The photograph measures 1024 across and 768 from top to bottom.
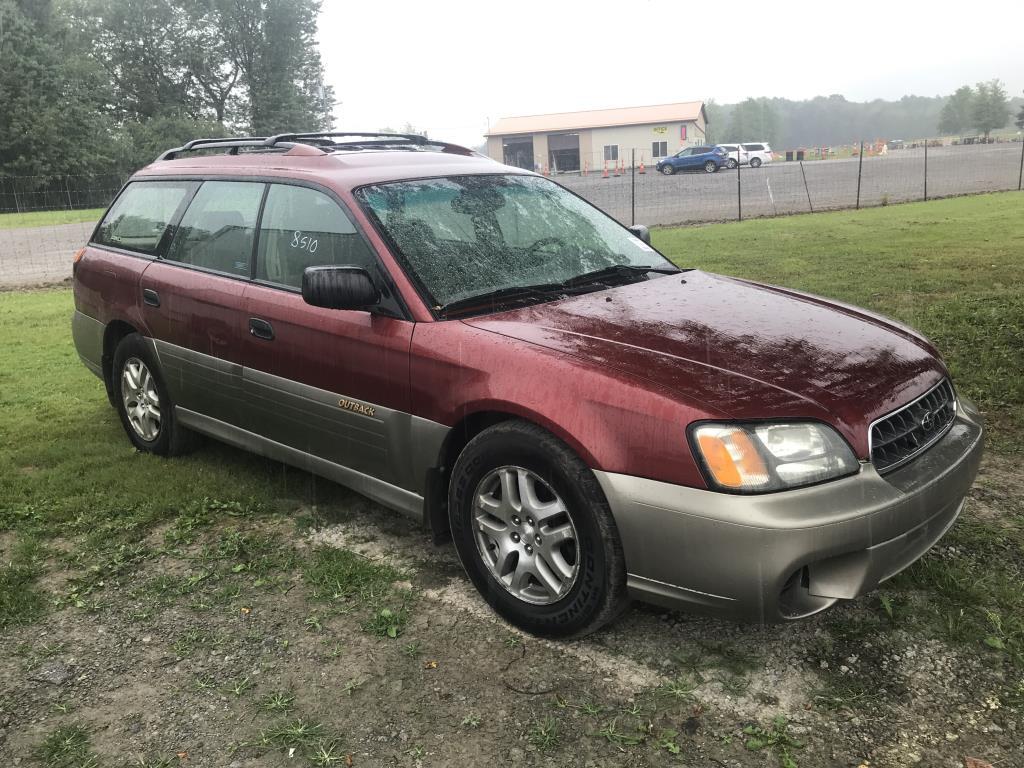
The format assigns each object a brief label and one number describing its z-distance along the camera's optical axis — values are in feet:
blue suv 136.26
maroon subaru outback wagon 8.75
